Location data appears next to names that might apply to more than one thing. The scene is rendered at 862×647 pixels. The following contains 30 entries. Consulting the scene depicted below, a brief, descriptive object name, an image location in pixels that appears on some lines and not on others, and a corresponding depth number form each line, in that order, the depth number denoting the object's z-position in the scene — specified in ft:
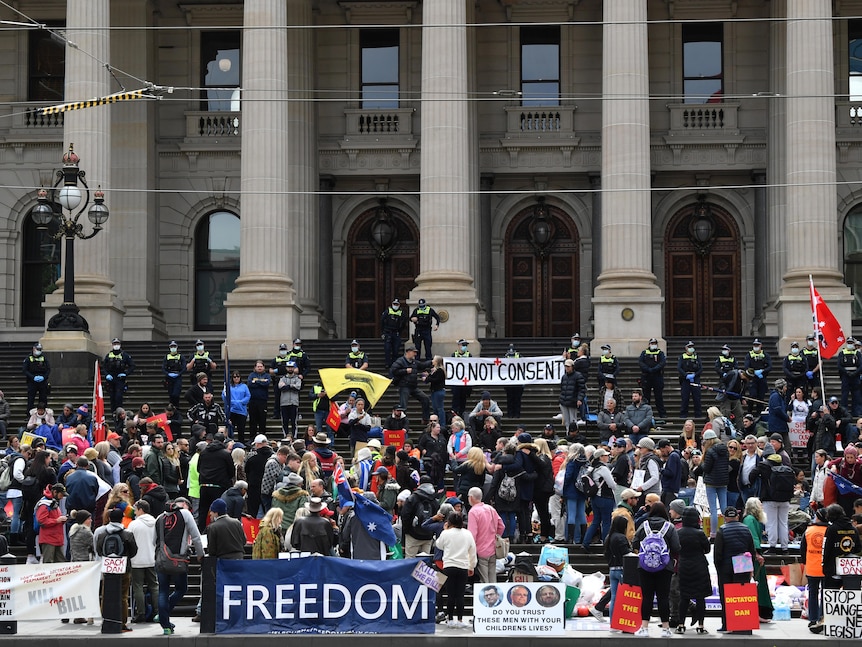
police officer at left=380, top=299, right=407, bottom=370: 116.98
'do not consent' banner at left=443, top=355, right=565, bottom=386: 109.29
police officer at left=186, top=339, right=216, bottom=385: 111.57
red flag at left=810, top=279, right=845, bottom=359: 107.96
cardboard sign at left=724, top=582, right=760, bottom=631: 69.31
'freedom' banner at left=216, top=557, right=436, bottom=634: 69.82
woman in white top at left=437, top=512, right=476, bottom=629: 72.02
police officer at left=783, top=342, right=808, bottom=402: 107.76
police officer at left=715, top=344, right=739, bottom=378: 107.34
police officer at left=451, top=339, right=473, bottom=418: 109.70
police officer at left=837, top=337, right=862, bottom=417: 105.91
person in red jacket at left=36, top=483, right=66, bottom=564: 79.10
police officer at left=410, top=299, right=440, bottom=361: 118.01
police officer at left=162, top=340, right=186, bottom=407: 111.04
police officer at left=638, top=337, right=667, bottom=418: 108.88
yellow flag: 104.27
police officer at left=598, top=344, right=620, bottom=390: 108.06
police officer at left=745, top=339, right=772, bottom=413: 109.60
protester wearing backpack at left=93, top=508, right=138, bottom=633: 71.51
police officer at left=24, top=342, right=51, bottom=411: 111.65
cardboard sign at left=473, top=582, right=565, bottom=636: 68.59
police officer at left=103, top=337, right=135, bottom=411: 112.06
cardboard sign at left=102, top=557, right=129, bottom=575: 71.26
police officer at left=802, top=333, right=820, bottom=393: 109.50
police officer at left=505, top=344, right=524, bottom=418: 110.01
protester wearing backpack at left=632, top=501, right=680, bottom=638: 69.46
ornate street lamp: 117.08
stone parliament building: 148.77
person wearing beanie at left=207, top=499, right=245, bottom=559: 71.20
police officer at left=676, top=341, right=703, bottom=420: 109.19
